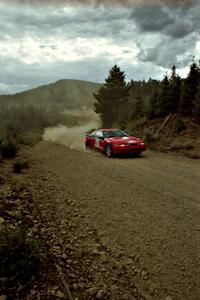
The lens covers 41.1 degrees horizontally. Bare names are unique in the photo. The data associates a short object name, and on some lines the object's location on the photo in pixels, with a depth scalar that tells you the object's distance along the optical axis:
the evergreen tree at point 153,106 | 20.99
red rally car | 13.66
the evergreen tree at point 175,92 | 19.55
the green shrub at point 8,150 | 13.72
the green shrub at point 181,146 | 14.96
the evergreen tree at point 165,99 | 19.83
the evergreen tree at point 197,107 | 17.08
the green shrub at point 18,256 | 3.41
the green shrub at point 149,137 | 17.89
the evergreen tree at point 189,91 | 18.31
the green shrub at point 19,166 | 9.73
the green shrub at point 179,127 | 17.41
